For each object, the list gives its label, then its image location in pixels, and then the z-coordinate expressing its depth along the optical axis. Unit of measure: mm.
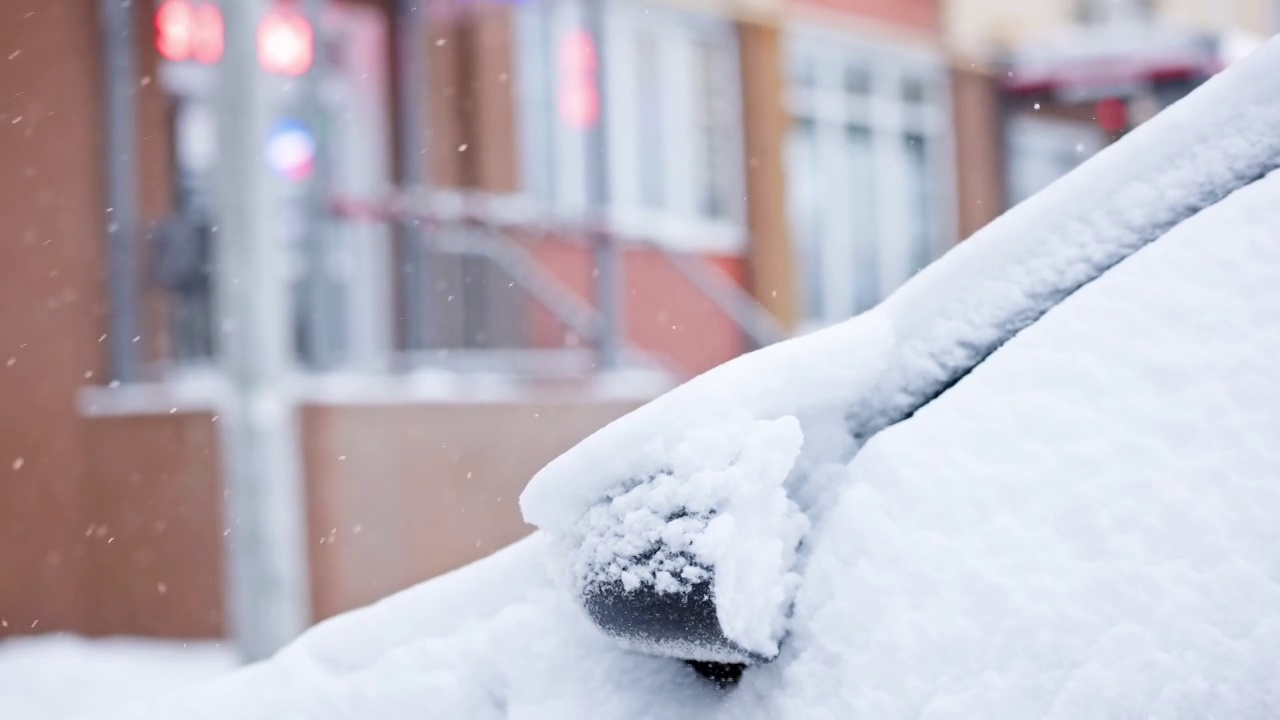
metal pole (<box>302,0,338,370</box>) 7383
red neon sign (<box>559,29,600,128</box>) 10047
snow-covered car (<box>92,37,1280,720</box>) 1529
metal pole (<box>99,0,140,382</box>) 8211
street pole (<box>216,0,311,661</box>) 5070
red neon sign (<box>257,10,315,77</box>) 8055
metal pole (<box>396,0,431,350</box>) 9398
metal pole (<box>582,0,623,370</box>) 8898
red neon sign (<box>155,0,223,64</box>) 8609
